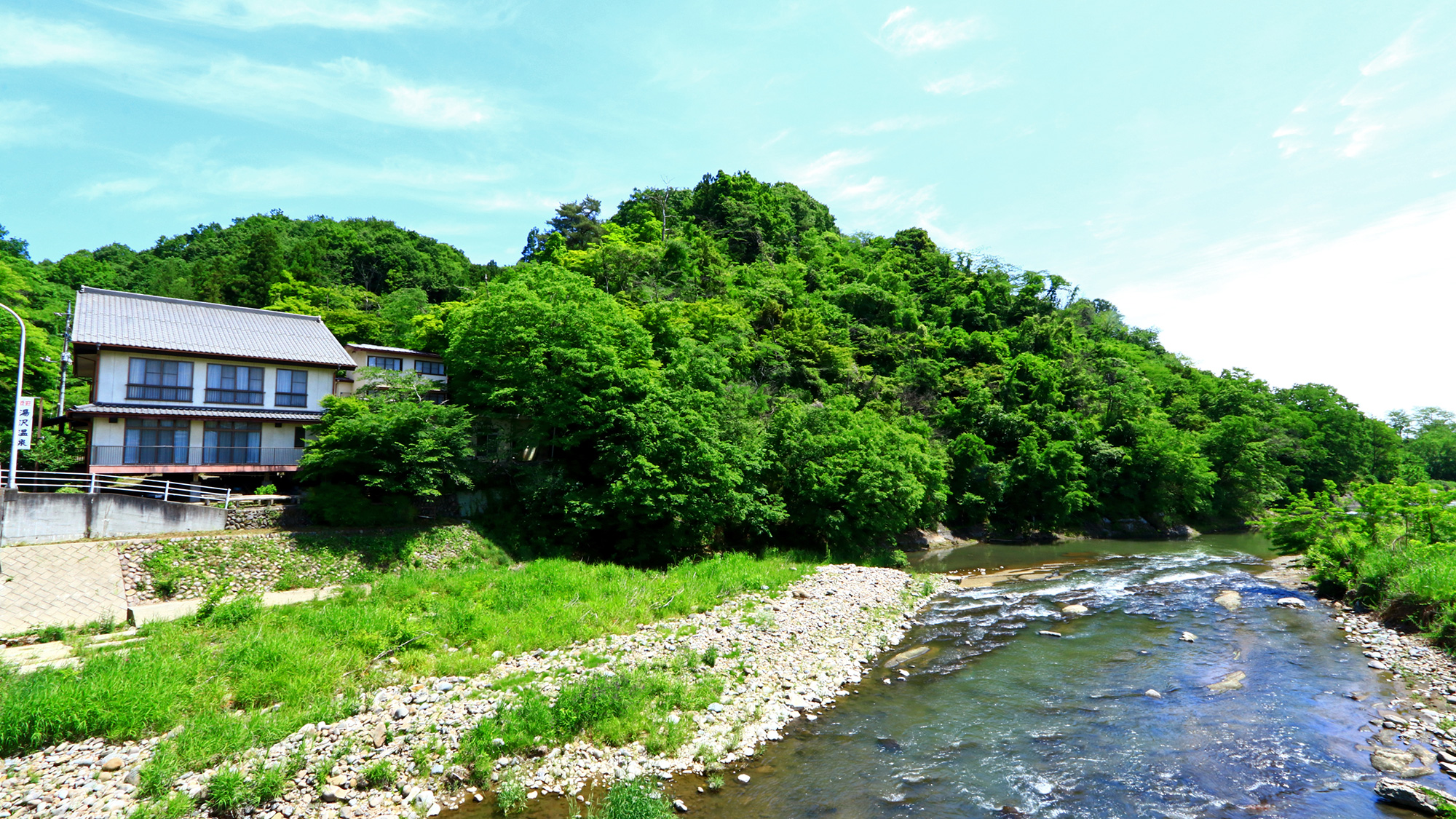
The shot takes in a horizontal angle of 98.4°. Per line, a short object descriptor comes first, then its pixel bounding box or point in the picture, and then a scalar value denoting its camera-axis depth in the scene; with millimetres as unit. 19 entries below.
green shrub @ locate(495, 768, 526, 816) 10094
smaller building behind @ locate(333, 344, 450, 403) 30141
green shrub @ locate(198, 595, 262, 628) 15586
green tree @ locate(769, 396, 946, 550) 29266
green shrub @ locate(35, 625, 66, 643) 14750
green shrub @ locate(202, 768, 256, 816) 9625
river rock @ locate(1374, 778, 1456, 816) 9766
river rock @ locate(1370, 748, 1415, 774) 11156
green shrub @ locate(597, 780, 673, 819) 9336
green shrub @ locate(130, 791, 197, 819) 9219
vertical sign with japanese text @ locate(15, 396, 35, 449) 19266
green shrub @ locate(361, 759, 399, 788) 10492
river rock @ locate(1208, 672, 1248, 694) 15078
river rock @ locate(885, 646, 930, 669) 17109
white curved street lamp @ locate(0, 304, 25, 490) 18844
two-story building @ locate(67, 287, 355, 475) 22953
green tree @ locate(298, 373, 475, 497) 22391
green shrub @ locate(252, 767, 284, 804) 9875
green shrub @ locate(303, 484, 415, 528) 22438
